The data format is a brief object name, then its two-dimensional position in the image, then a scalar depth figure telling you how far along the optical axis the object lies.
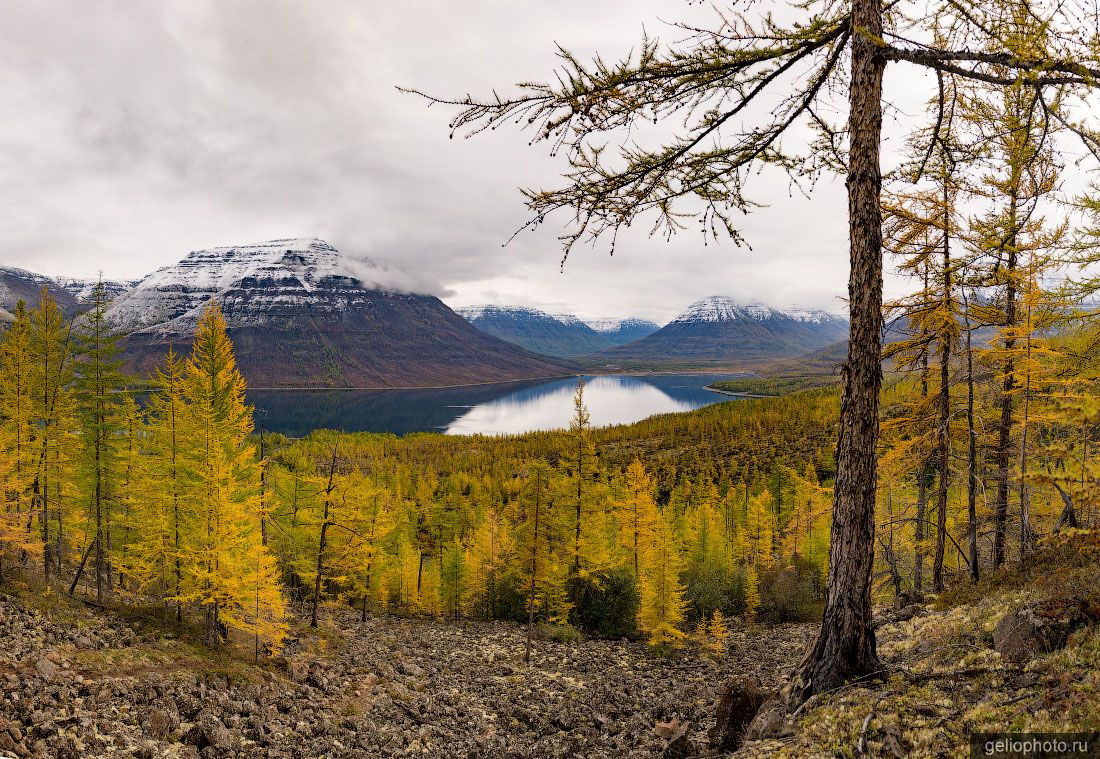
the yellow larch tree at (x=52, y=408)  19.36
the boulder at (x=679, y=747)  9.34
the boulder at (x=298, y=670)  15.77
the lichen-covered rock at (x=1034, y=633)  5.39
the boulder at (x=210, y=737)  10.24
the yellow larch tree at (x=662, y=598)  23.42
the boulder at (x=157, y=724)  10.07
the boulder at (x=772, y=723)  5.89
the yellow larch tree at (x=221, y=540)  15.30
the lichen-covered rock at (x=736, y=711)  7.75
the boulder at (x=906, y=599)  14.19
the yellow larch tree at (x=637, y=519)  27.75
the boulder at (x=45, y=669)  10.32
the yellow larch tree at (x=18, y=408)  18.53
